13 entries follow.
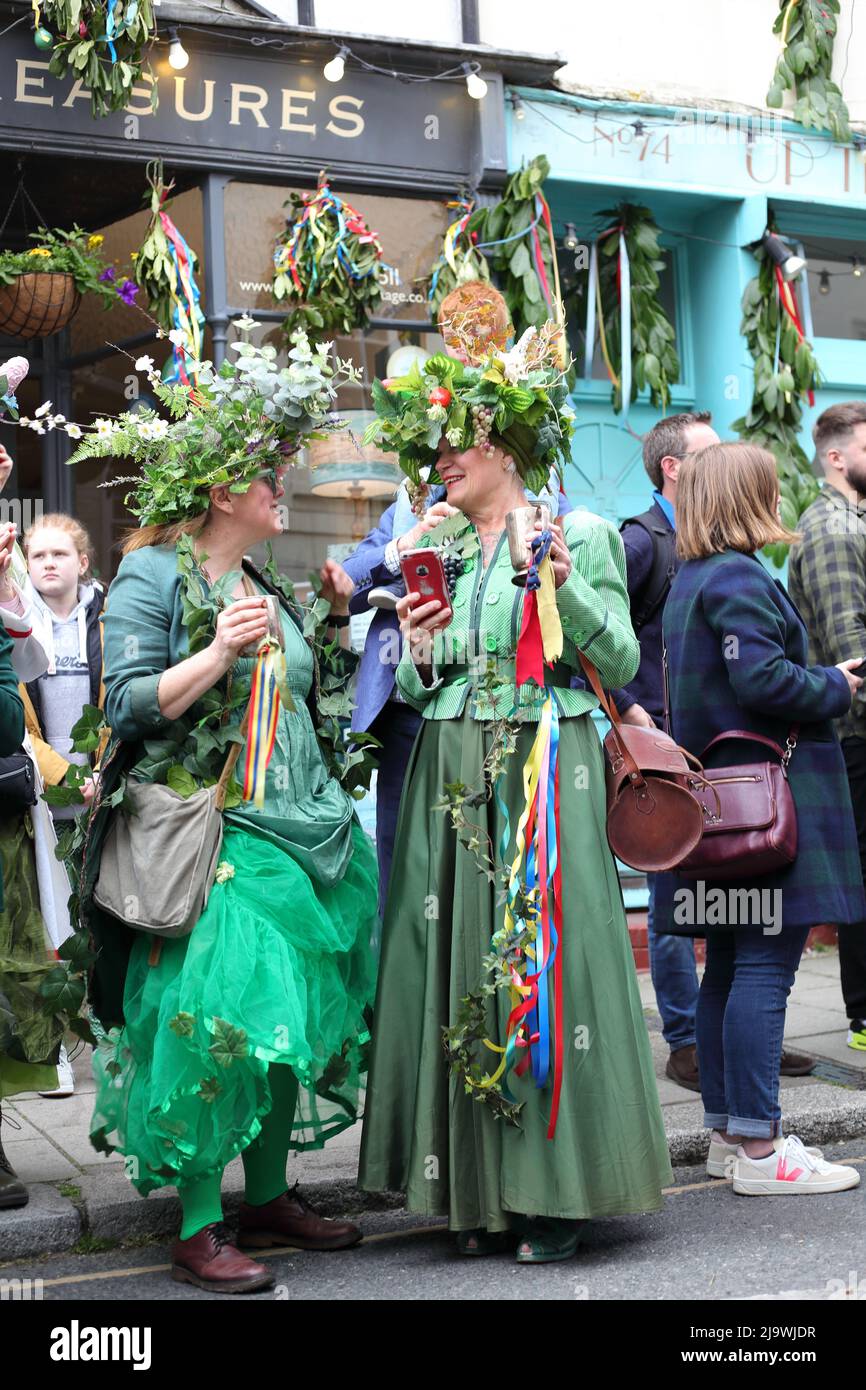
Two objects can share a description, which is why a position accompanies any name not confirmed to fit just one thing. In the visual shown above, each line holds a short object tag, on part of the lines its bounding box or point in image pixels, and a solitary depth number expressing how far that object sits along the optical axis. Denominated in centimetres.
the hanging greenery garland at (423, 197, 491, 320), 792
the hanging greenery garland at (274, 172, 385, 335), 760
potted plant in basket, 739
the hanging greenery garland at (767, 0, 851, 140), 876
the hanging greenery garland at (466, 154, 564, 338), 788
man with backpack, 548
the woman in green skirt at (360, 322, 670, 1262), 375
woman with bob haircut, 443
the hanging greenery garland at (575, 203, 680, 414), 828
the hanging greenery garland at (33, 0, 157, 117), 686
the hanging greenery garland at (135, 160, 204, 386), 747
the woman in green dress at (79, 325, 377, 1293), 358
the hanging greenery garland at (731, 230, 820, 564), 830
